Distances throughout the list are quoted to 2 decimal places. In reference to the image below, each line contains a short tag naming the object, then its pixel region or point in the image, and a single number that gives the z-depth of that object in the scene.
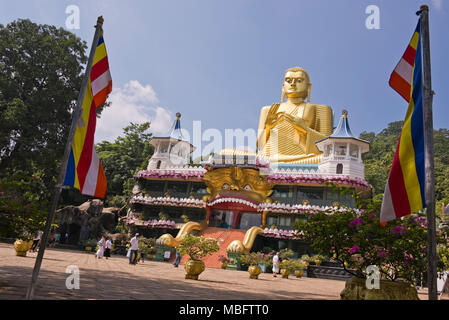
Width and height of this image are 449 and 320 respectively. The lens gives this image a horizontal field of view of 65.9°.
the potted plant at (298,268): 19.33
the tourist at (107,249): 20.30
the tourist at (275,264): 19.48
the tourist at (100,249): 19.62
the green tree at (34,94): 21.05
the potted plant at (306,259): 22.36
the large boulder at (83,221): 29.95
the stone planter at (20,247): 15.15
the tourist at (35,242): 19.54
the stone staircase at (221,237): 22.81
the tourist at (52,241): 25.66
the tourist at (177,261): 18.47
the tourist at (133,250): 16.53
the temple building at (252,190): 26.58
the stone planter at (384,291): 7.28
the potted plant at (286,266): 18.73
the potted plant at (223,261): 21.70
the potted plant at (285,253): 23.17
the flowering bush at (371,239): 7.53
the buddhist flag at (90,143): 6.49
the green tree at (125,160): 37.74
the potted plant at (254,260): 15.77
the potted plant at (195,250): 12.09
